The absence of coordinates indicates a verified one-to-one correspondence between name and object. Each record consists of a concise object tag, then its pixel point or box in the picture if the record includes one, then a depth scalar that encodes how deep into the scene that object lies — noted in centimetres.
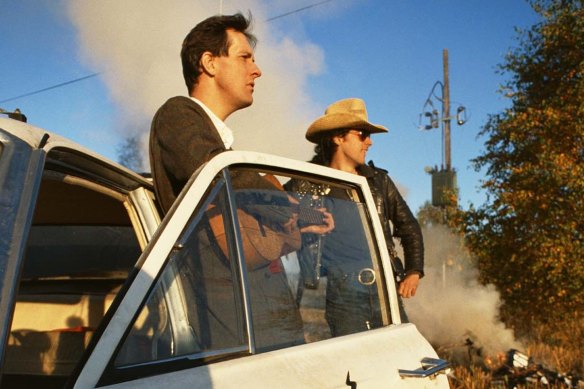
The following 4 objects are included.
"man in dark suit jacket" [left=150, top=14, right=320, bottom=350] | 167
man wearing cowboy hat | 383
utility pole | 2417
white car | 134
